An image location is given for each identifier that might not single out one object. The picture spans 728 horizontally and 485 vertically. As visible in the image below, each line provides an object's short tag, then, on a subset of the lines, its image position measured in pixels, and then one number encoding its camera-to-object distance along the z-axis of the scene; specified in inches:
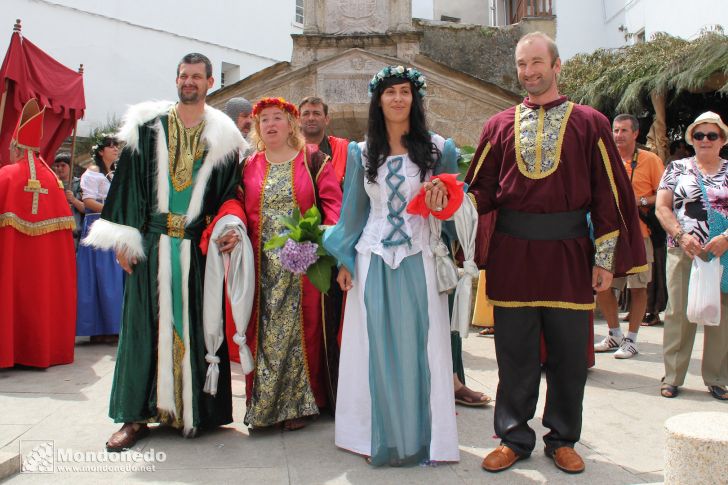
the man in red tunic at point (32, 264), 211.8
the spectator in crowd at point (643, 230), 226.7
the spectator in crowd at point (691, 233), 176.2
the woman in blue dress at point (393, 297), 128.3
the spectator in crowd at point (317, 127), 198.8
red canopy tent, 270.2
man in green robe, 144.0
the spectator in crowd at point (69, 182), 285.1
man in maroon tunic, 125.9
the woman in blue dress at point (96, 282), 261.1
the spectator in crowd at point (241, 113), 222.2
